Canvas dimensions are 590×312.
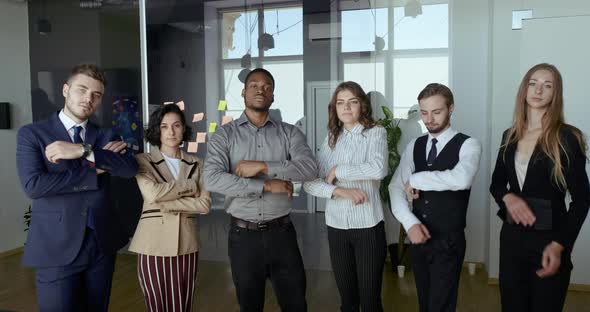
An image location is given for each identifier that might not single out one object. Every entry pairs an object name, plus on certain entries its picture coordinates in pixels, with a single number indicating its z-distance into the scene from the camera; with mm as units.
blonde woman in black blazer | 2025
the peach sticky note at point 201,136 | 5316
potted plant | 4695
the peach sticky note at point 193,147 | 5359
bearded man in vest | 2238
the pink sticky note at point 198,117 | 5316
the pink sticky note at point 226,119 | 5193
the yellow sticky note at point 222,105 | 5223
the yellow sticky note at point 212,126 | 5254
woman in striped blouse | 2451
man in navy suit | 2102
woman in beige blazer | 2475
